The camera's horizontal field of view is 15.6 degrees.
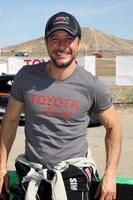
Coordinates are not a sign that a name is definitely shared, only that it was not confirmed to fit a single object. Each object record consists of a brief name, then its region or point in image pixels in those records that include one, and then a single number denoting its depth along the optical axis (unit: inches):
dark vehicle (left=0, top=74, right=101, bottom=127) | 421.7
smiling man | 114.0
